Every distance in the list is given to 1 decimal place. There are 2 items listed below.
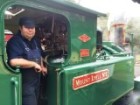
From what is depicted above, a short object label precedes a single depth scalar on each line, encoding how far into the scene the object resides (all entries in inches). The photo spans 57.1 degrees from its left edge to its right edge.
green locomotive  57.7
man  50.9
